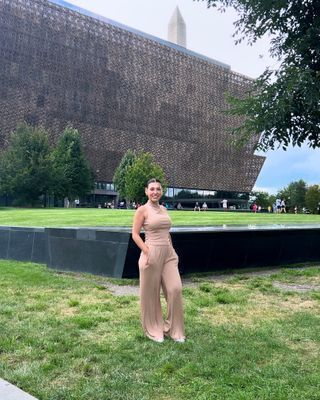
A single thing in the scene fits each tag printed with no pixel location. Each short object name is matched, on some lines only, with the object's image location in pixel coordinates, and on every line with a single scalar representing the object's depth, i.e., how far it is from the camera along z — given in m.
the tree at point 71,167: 58.81
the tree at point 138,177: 63.06
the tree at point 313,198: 110.25
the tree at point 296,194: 122.29
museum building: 68.06
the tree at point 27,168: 53.34
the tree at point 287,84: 8.48
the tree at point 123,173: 69.06
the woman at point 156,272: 5.70
